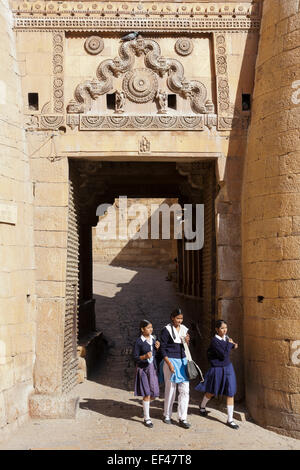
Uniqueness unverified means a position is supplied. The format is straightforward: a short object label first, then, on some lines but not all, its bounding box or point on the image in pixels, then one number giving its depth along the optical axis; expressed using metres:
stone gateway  6.61
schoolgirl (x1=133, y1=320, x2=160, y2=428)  6.24
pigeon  7.36
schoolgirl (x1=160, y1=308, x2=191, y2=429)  6.27
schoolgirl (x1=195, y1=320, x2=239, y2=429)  6.33
